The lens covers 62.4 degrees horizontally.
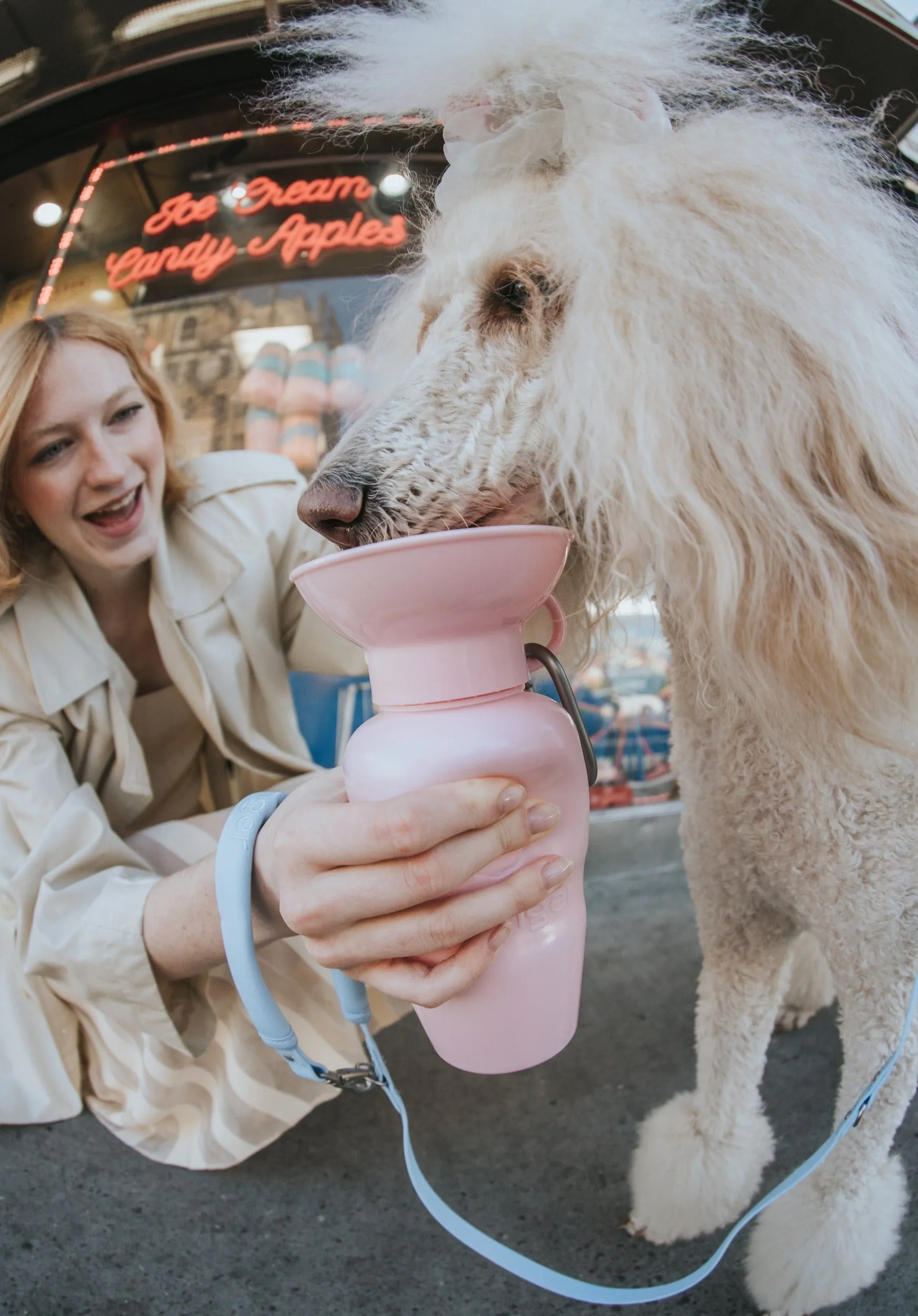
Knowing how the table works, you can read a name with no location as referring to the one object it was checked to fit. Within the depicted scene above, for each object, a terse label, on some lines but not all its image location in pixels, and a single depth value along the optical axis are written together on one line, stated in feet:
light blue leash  1.61
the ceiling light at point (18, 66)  3.18
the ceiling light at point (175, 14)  3.54
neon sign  4.50
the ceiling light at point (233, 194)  4.61
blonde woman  2.24
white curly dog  1.34
